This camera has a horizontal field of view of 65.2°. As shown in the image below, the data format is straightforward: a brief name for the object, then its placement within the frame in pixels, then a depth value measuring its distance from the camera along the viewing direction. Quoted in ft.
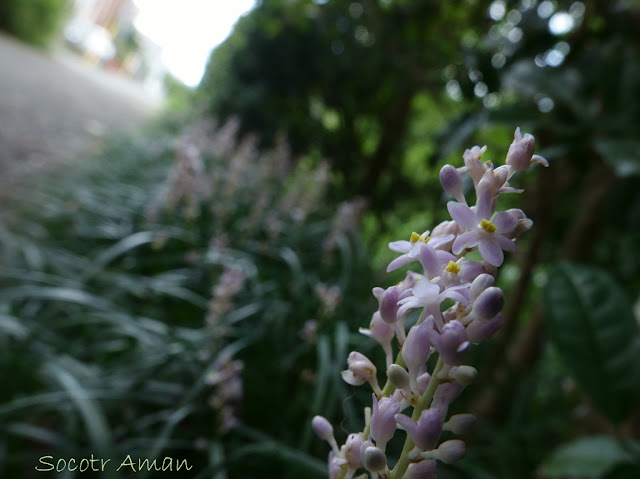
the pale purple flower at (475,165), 0.22
